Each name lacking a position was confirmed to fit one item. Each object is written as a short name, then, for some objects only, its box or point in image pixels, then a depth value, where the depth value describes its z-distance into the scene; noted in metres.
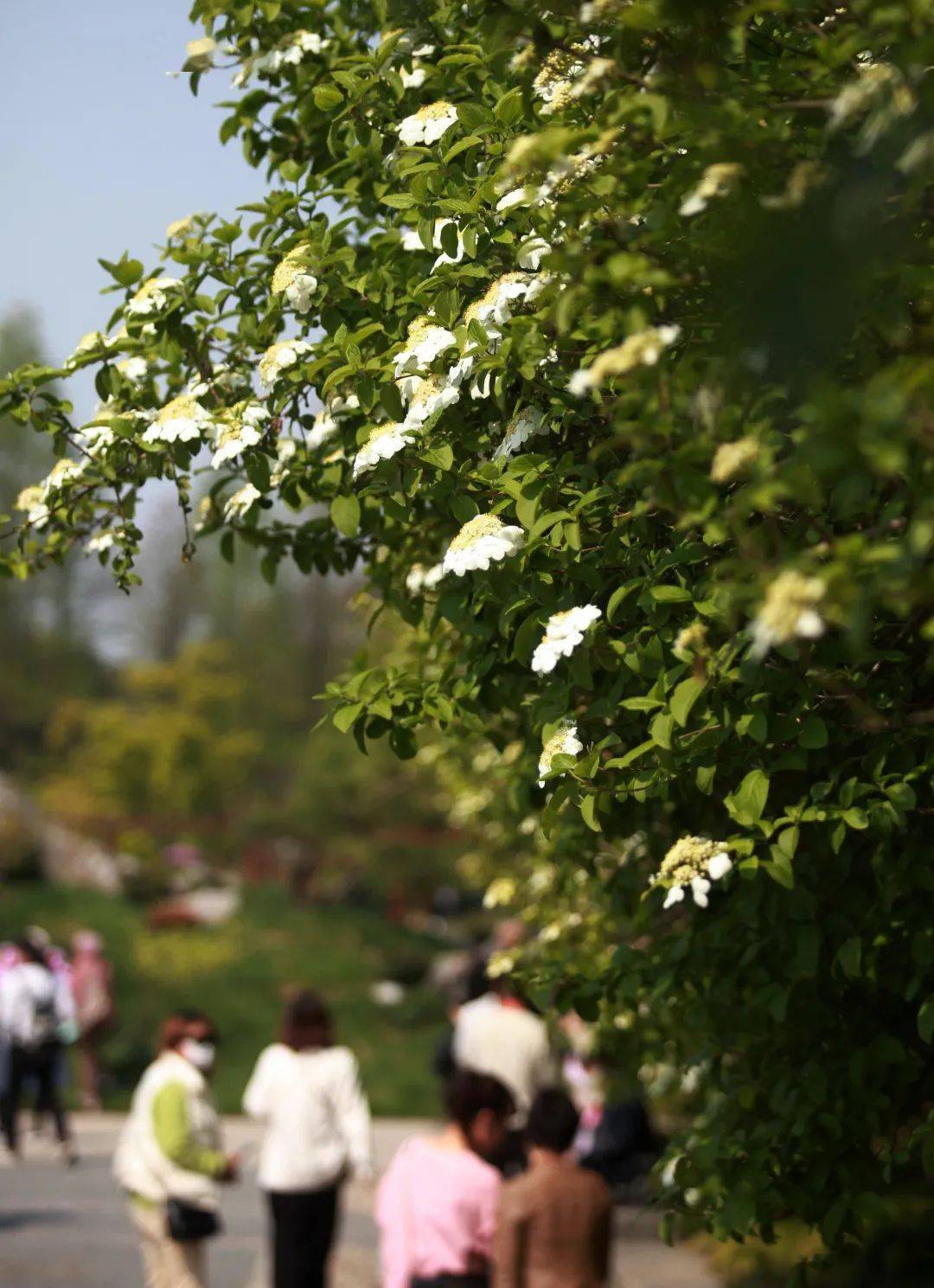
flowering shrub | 4.93
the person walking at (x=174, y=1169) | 14.14
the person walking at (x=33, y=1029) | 27.58
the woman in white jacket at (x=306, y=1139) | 15.02
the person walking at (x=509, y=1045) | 17.50
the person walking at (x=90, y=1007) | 36.06
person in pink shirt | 11.14
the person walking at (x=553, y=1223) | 10.77
